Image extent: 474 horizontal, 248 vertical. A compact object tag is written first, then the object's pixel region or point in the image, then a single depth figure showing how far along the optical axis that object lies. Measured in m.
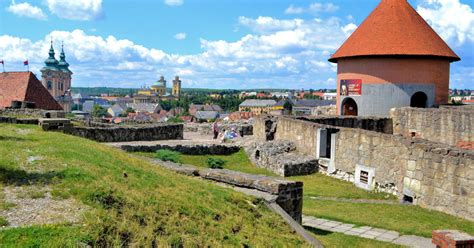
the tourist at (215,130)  22.21
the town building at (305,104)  112.75
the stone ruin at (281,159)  13.91
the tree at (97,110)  115.00
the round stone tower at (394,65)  20.55
